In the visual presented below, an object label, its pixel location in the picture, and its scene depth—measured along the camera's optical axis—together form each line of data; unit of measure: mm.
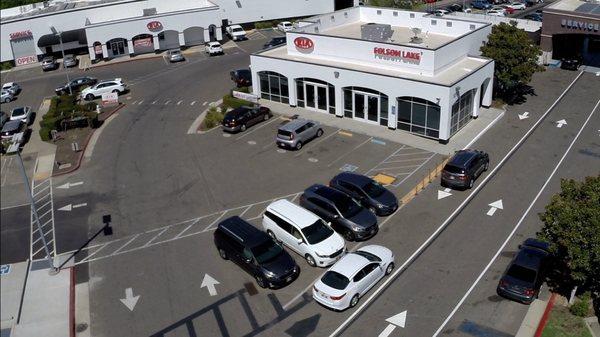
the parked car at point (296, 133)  39500
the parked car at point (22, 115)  47875
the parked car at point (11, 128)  44531
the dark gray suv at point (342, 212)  28859
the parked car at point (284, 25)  75875
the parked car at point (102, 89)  53781
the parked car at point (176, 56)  65062
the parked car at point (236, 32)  73188
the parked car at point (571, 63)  55938
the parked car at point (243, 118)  43312
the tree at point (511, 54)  45219
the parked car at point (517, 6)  83025
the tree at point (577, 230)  21516
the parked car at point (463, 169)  33188
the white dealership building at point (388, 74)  40438
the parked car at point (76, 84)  55938
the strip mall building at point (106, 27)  65000
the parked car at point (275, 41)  66794
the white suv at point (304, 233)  26891
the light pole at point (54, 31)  65000
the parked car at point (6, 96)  54125
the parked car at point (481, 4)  85750
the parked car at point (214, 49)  66625
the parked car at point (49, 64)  64000
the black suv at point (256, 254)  25484
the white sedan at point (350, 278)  23891
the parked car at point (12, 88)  55556
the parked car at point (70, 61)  64131
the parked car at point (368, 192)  31156
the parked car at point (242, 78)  53156
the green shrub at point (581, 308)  23297
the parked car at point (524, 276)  24000
